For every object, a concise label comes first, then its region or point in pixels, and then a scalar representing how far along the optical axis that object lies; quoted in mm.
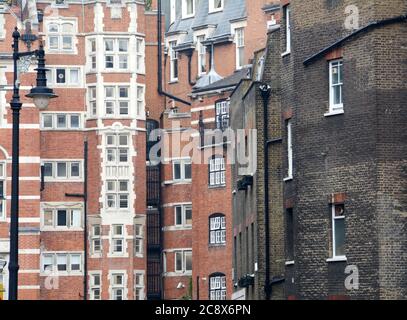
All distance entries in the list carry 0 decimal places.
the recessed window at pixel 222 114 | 109062
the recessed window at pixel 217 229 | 108250
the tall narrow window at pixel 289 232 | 56406
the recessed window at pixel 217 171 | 108500
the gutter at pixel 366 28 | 49812
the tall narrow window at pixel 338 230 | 50938
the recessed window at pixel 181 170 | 117562
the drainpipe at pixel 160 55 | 122125
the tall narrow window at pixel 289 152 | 56781
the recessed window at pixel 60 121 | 115812
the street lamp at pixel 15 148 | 37000
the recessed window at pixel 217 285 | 106000
